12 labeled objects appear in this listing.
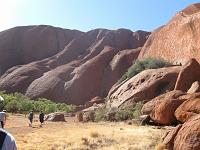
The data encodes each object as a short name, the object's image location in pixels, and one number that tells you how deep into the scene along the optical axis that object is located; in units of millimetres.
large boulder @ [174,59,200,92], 17660
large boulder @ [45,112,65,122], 22560
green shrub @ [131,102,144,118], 17180
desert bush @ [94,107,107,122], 19195
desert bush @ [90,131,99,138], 11923
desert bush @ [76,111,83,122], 21561
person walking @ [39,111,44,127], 17536
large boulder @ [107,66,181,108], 19645
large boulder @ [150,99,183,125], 13451
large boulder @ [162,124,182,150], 8087
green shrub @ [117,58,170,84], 24653
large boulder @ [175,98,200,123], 11373
